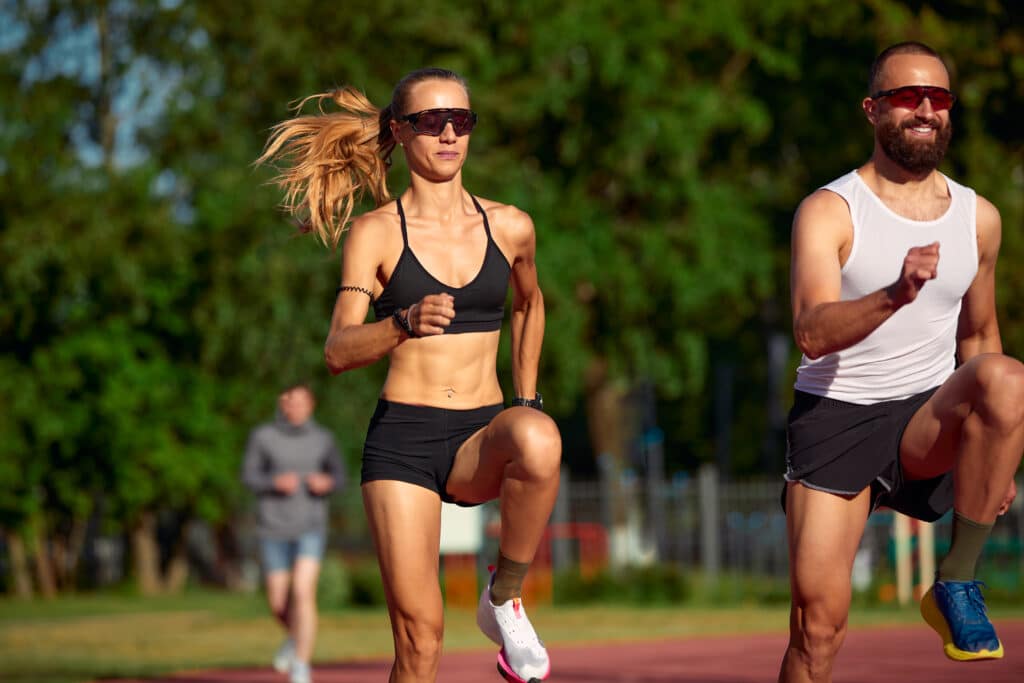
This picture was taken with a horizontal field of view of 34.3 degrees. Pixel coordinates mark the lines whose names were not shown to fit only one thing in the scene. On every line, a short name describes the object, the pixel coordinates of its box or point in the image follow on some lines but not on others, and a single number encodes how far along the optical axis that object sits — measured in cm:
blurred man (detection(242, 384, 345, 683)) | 1214
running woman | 627
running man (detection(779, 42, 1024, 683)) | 584
